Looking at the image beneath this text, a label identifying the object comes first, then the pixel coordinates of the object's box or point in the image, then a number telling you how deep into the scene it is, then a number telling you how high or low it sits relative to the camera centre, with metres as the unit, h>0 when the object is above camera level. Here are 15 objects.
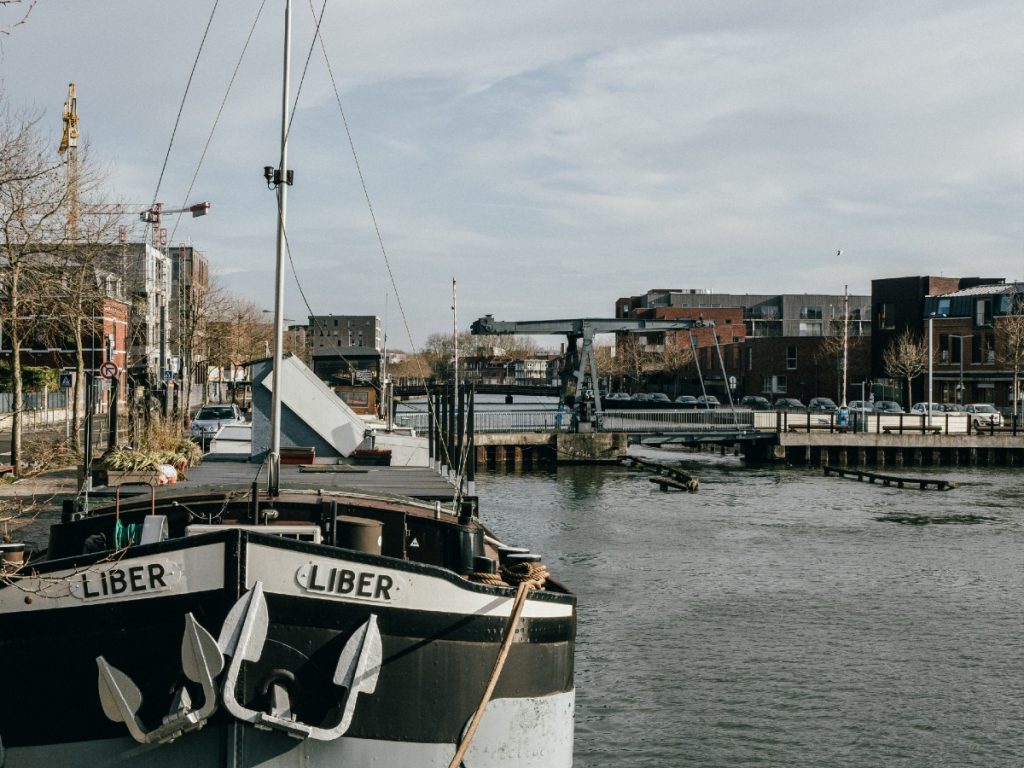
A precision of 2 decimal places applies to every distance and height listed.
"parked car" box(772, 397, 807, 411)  86.69 -1.70
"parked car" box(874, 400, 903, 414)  75.49 -1.62
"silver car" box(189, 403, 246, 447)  43.91 -1.54
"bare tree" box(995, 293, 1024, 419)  69.69 +3.11
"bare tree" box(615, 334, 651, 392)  119.06 +2.78
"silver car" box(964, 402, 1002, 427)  65.05 -1.93
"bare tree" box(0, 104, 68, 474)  28.19 +4.12
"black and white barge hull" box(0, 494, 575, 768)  8.65 -2.25
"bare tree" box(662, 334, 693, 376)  114.90 +2.93
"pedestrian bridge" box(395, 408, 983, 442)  57.31 -2.27
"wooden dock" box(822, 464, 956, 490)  45.94 -4.24
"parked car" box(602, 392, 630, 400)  109.00 -1.37
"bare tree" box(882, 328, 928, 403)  82.44 +2.14
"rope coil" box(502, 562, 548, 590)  10.62 -1.87
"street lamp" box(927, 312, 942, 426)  85.19 +5.06
